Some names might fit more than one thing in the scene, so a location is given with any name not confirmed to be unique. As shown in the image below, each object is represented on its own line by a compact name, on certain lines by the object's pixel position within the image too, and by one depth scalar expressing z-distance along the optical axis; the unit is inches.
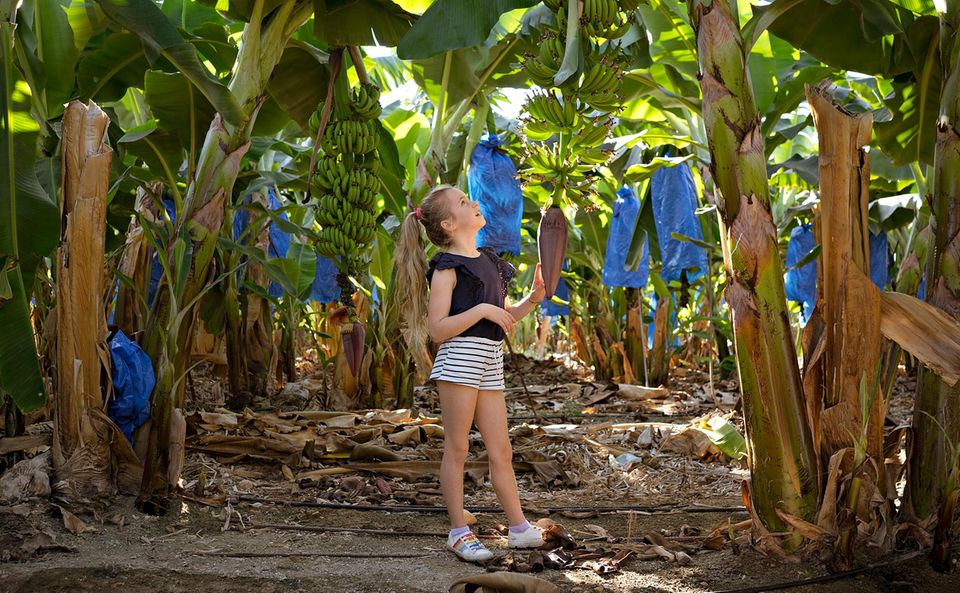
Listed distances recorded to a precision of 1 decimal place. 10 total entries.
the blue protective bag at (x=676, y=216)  232.1
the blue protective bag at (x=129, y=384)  119.3
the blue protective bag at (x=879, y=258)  261.4
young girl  104.0
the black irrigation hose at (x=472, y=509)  124.8
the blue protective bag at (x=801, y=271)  265.7
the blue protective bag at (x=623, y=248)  265.6
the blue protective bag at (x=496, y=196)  186.9
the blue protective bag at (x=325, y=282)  275.4
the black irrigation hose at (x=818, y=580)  84.2
